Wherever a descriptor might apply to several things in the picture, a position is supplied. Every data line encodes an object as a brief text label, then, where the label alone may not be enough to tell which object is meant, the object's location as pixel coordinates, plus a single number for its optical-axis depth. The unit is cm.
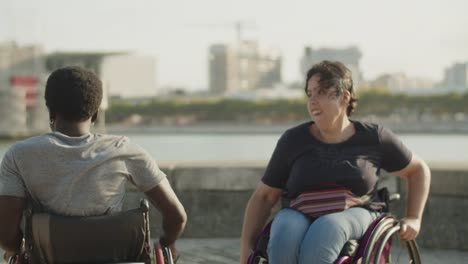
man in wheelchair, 222
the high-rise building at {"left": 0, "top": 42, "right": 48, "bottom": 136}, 8725
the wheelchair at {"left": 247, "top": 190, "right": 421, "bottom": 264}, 262
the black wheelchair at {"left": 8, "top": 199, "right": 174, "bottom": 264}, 221
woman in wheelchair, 275
